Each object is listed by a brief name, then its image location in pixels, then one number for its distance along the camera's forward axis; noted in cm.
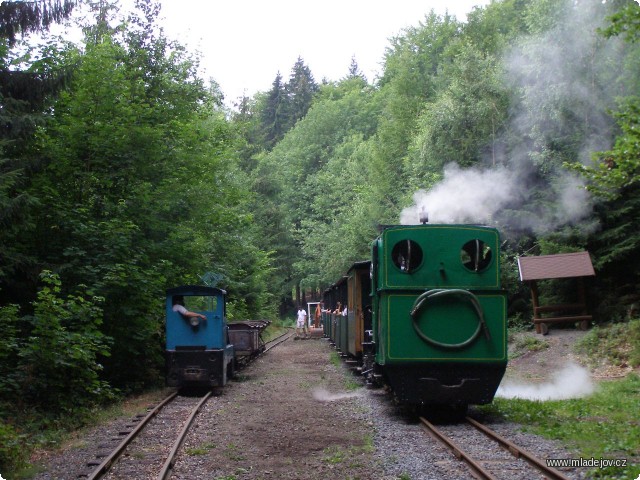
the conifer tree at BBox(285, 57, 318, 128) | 8825
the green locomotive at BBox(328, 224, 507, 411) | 1077
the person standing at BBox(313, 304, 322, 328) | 4961
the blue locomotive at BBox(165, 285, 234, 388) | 1570
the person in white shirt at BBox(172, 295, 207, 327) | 1567
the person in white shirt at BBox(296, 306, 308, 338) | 4354
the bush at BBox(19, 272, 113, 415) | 1167
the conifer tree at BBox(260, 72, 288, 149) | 8775
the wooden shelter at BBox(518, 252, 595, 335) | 2016
